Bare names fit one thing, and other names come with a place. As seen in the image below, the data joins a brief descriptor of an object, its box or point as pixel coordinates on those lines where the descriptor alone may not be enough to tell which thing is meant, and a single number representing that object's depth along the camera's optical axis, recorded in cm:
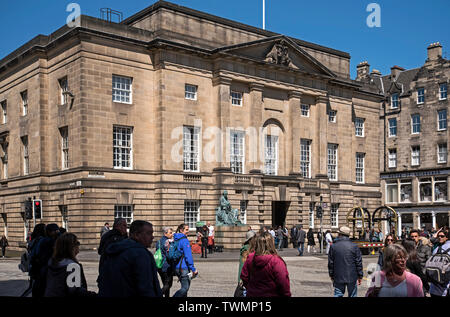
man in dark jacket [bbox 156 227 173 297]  1238
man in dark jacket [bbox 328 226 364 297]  1129
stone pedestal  3597
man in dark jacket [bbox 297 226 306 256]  3344
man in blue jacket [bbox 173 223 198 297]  1215
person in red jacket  723
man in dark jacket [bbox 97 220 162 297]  579
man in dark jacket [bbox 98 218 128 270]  1035
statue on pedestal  3675
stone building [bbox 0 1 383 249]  3459
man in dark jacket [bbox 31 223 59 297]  1013
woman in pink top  605
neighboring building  5872
